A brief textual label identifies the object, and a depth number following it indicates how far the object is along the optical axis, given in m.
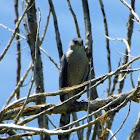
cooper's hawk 13.64
